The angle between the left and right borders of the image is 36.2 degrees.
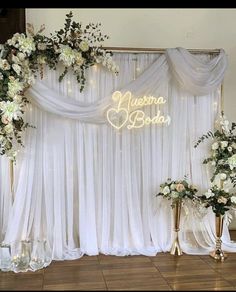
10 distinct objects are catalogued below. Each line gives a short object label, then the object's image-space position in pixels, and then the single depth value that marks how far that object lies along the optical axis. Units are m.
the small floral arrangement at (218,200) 4.08
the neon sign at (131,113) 4.25
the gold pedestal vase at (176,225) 4.20
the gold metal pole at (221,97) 4.56
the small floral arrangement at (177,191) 4.14
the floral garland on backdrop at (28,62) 3.79
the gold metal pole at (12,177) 4.15
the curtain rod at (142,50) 4.35
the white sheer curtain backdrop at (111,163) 4.14
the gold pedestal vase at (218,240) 4.11
